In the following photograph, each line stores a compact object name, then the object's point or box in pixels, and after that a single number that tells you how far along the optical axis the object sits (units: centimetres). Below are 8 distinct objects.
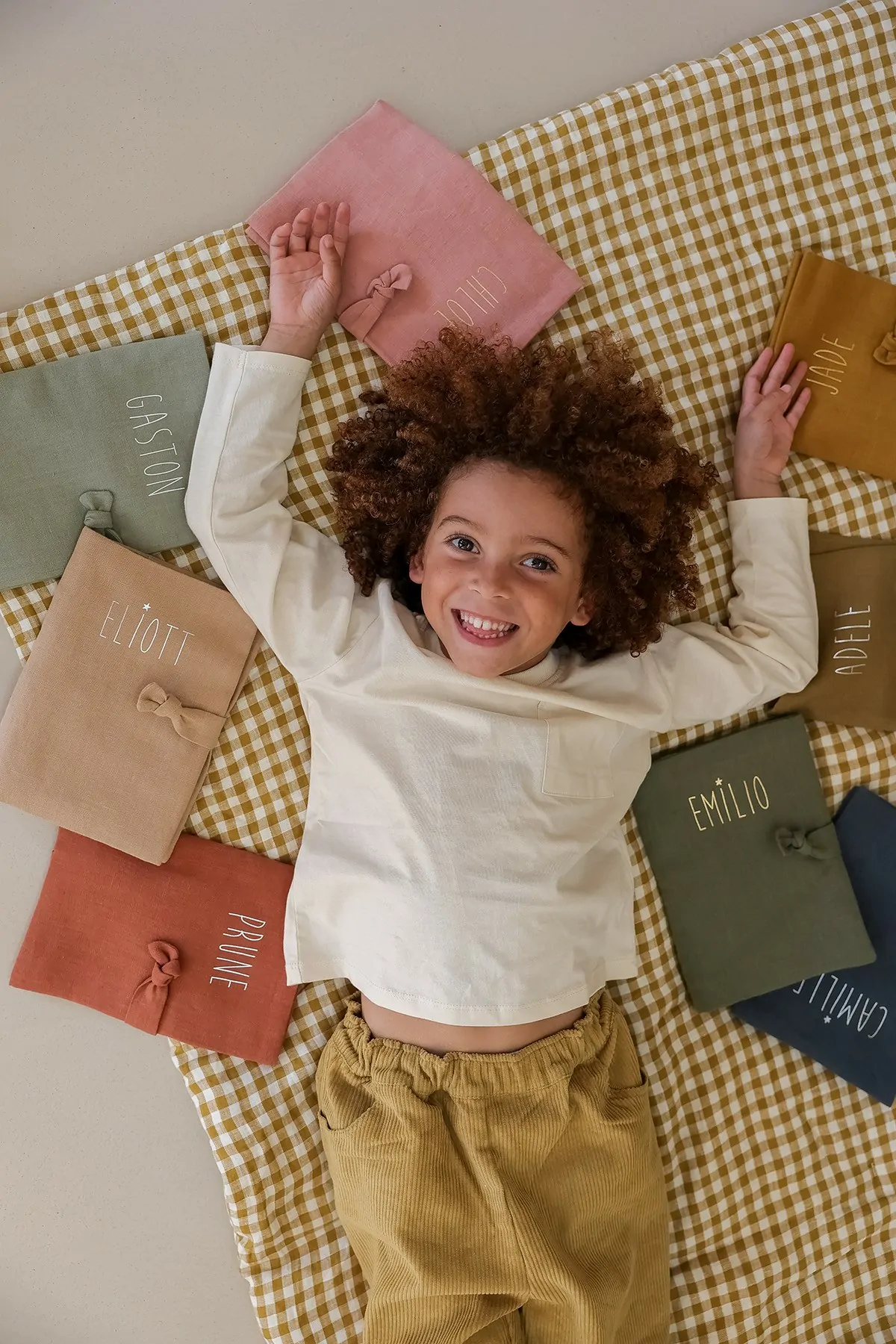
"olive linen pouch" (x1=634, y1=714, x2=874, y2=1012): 143
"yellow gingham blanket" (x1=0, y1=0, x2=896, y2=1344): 135
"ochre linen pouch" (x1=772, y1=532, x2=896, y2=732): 143
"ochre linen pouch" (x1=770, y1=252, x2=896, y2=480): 142
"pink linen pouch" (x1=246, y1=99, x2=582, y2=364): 133
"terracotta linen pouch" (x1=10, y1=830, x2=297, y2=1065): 132
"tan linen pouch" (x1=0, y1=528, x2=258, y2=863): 126
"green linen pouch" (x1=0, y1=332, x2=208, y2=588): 125
